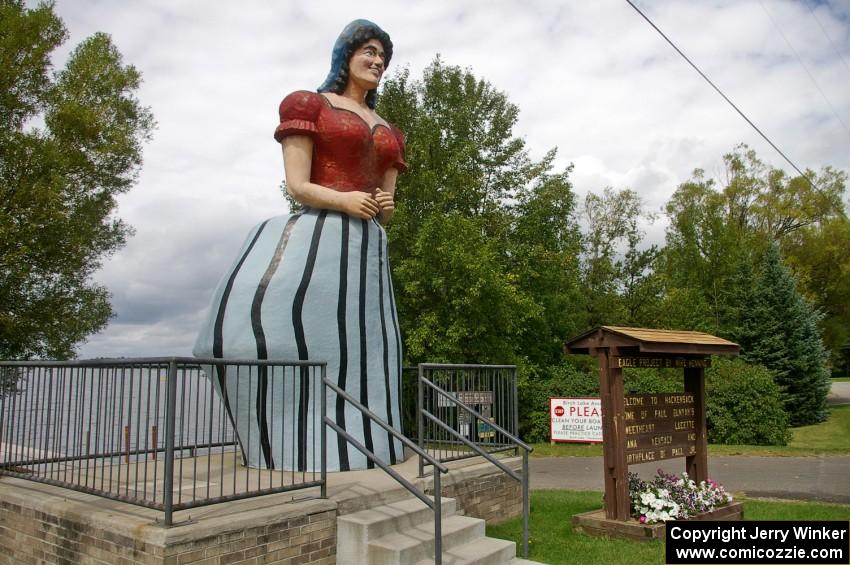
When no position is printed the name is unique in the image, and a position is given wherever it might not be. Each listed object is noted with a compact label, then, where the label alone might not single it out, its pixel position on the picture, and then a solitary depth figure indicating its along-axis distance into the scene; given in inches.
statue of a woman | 284.8
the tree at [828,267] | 1325.0
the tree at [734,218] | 1266.0
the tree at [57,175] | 626.5
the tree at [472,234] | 705.0
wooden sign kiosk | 299.1
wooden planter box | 285.9
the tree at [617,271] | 1120.8
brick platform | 184.2
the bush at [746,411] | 701.3
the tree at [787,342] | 963.3
